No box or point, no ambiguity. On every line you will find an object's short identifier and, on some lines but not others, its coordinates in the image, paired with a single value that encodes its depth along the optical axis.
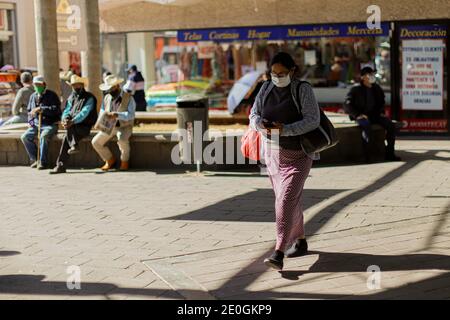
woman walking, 6.38
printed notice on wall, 15.95
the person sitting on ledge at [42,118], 12.62
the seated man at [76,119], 12.24
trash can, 11.84
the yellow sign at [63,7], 14.09
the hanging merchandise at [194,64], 18.66
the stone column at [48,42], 13.48
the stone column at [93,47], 14.12
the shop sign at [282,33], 16.56
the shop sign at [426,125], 16.14
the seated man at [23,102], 14.07
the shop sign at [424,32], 15.79
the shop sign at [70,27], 13.99
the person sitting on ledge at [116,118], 12.05
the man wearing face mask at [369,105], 12.47
